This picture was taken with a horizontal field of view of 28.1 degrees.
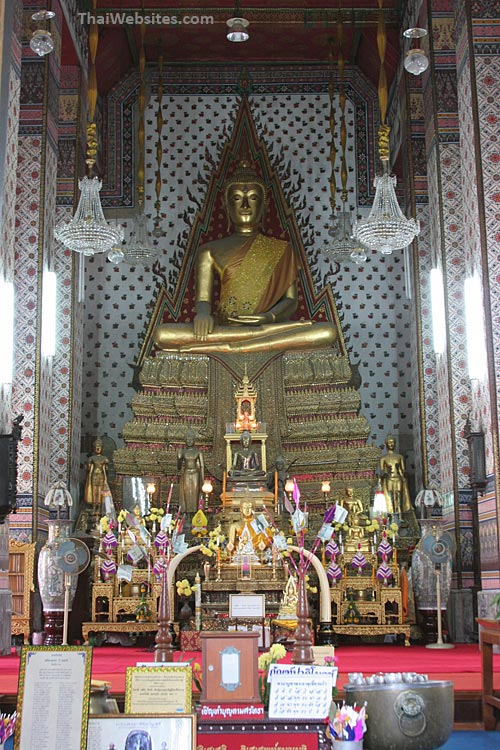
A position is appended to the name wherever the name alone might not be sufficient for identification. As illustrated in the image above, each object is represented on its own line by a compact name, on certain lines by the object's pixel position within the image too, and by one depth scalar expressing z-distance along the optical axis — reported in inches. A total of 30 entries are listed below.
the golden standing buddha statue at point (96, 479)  441.1
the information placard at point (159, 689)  132.0
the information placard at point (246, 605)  274.7
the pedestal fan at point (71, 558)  328.8
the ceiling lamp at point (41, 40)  334.3
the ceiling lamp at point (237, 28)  366.6
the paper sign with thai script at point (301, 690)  140.3
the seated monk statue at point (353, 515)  375.2
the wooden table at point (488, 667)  194.7
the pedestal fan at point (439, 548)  342.0
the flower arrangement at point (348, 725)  139.1
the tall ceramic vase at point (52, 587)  335.6
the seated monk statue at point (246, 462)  422.6
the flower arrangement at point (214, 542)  340.1
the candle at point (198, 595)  320.2
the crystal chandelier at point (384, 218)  357.4
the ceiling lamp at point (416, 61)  332.8
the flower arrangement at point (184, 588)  323.0
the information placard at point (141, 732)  124.8
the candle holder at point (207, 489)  402.3
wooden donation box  143.6
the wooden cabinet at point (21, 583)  351.3
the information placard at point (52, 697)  126.9
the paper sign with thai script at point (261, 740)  137.3
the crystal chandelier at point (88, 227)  358.9
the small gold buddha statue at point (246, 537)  347.3
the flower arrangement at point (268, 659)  153.9
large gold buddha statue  481.7
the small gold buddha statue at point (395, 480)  436.5
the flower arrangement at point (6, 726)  129.4
